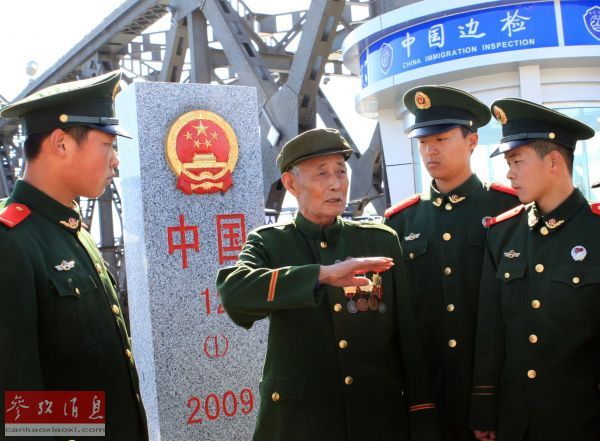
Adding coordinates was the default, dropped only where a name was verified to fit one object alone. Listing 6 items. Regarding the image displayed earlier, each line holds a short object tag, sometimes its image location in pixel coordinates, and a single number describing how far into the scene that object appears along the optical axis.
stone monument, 4.73
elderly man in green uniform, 2.65
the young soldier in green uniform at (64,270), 2.26
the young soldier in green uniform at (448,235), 3.12
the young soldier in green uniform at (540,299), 2.76
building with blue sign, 8.22
